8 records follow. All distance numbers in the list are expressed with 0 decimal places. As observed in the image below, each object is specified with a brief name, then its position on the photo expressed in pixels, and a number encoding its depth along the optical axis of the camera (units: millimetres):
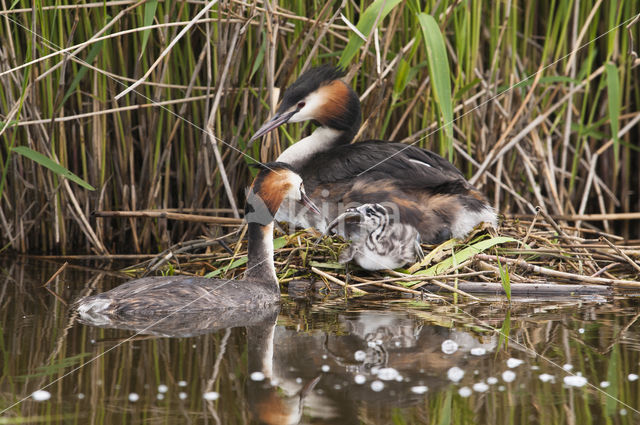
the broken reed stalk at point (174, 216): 8695
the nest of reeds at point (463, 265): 7367
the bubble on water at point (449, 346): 5527
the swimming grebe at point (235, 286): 6488
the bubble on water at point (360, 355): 5344
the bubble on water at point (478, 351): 5461
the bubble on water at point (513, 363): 5141
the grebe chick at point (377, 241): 7605
